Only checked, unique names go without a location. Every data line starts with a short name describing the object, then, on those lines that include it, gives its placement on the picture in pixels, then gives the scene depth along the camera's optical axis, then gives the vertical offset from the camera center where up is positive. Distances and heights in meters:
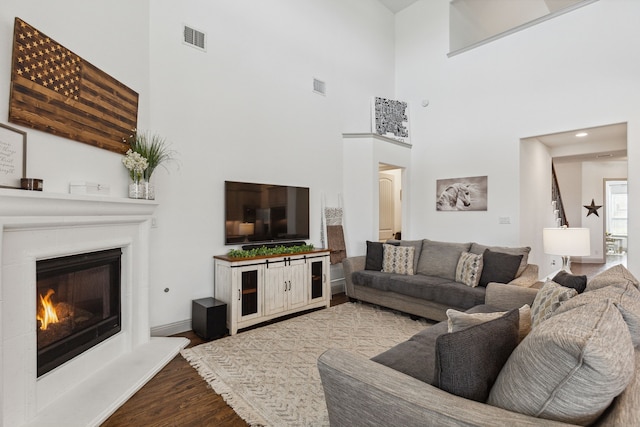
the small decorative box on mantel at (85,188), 2.37 +0.20
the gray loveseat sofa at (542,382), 0.87 -0.53
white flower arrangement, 2.86 +0.45
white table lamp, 3.14 -0.28
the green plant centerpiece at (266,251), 3.67 -0.45
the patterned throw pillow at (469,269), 3.69 -0.64
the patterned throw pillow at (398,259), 4.34 -0.62
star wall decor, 8.30 +0.13
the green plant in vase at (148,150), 3.02 +0.61
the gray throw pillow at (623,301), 1.24 -0.38
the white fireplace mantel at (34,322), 1.85 -0.71
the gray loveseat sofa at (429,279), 3.52 -0.80
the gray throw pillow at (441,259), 4.10 -0.59
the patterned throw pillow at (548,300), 1.72 -0.48
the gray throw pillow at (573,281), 2.05 -0.44
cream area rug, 2.14 -1.27
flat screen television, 3.96 +0.01
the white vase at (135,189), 2.92 +0.22
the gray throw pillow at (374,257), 4.58 -0.62
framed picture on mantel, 1.86 +0.35
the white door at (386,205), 7.25 +0.20
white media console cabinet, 3.50 -0.85
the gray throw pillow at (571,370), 0.86 -0.43
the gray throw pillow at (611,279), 1.86 -0.39
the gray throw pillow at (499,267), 3.53 -0.59
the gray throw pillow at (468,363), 1.13 -0.53
